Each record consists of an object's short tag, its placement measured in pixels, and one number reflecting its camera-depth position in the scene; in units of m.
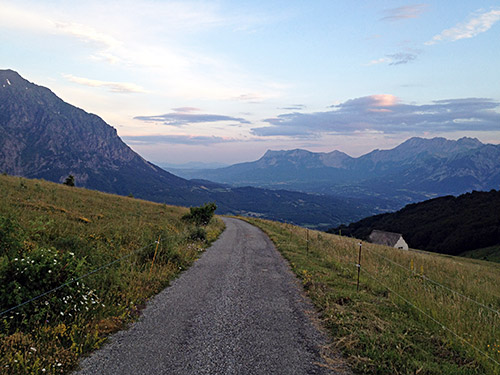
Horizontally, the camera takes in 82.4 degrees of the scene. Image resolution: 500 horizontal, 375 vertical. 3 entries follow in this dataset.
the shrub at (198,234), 19.57
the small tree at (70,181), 46.84
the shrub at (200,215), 28.45
